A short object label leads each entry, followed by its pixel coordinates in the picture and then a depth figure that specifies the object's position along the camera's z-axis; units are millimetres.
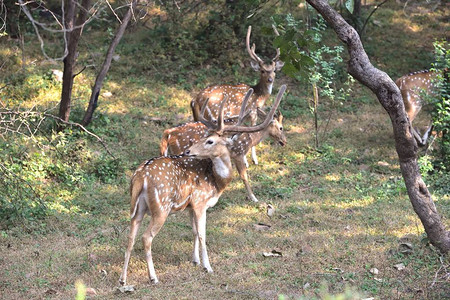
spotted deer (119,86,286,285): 14172
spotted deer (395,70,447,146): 24891
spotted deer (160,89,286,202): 19672
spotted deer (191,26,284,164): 23203
